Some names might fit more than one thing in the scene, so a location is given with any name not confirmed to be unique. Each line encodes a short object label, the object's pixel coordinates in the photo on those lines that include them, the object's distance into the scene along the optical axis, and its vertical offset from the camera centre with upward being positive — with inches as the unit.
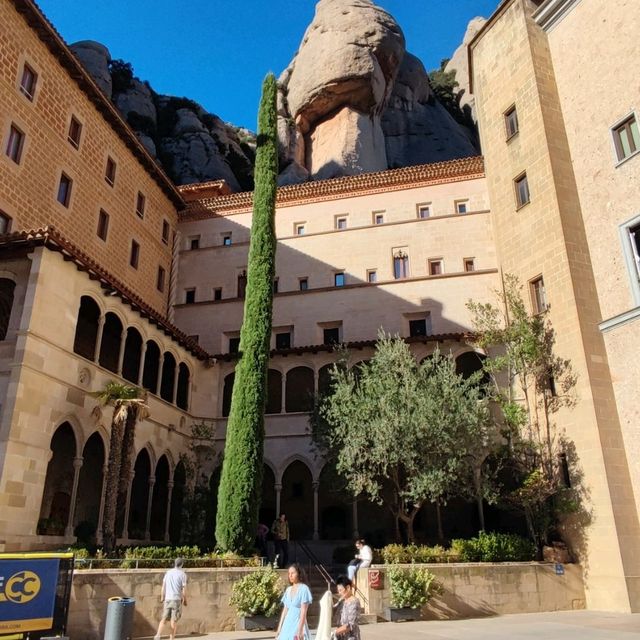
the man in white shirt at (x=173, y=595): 408.8 -36.3
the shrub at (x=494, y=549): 603.8 -11.2
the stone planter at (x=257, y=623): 475.2 -63.4
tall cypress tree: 613.9 +167.2
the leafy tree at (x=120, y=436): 585.6 +99.9
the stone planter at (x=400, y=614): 510.6 -61.5
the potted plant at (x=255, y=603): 477.1 -48.8
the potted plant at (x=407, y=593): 512.7 -45.0
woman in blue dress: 292.4 -34.6
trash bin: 371.9 -47.4
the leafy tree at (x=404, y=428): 647.1 +115.8
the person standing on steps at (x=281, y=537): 666.5 +1.5
